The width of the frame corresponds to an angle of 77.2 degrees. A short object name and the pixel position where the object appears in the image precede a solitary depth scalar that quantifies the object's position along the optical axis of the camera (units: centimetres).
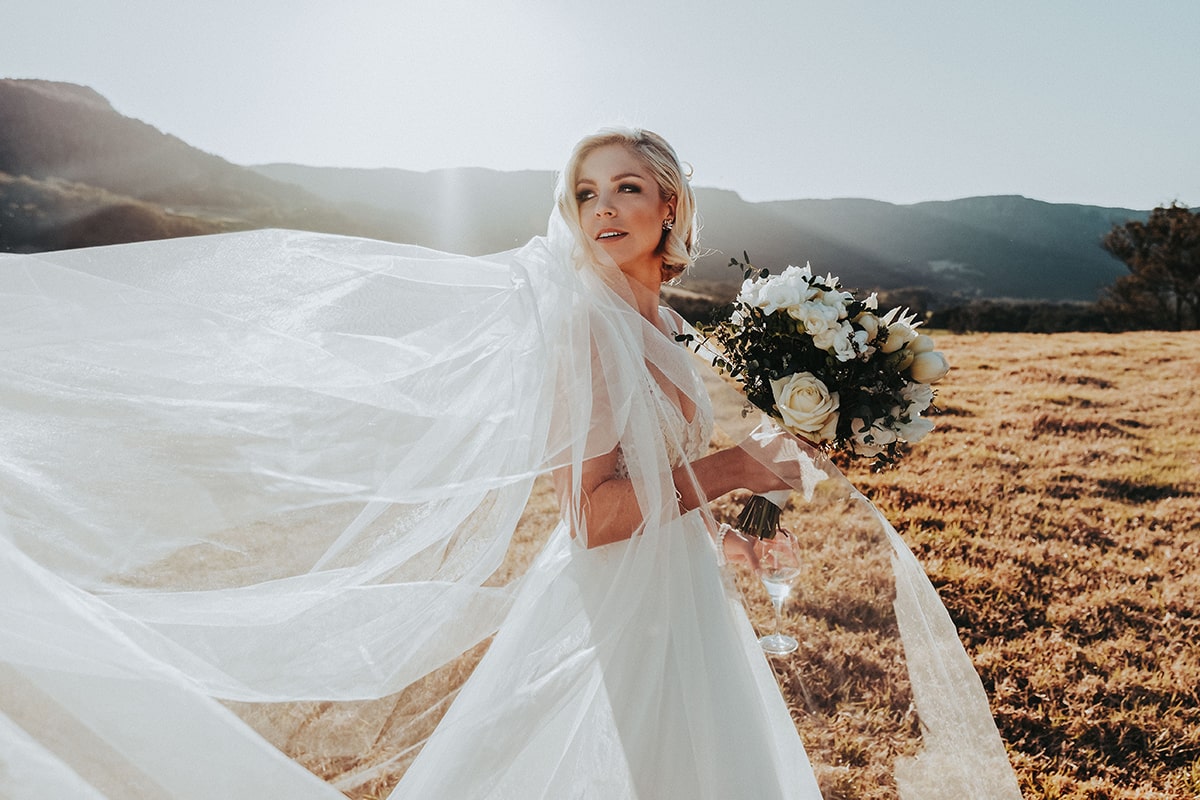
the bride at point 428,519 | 199
